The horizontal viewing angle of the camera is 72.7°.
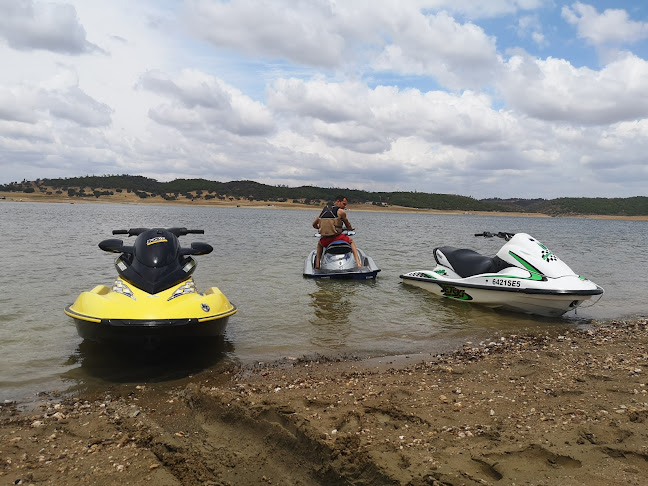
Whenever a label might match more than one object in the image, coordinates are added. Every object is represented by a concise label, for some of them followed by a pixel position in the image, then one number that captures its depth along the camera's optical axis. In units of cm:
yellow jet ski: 516
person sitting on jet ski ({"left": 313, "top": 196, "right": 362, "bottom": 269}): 1294
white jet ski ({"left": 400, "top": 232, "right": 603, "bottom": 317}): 827
